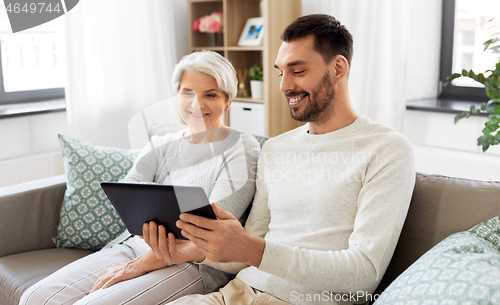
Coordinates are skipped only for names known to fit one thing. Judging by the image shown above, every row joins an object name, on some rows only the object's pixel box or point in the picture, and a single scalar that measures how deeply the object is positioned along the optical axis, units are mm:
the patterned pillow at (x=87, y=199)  1682
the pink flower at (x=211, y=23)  3258
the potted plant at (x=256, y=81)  3191
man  1032
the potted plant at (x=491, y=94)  1114
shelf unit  3047
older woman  1261
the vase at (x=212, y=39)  3389
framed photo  3182
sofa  1147
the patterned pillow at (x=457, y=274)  788
